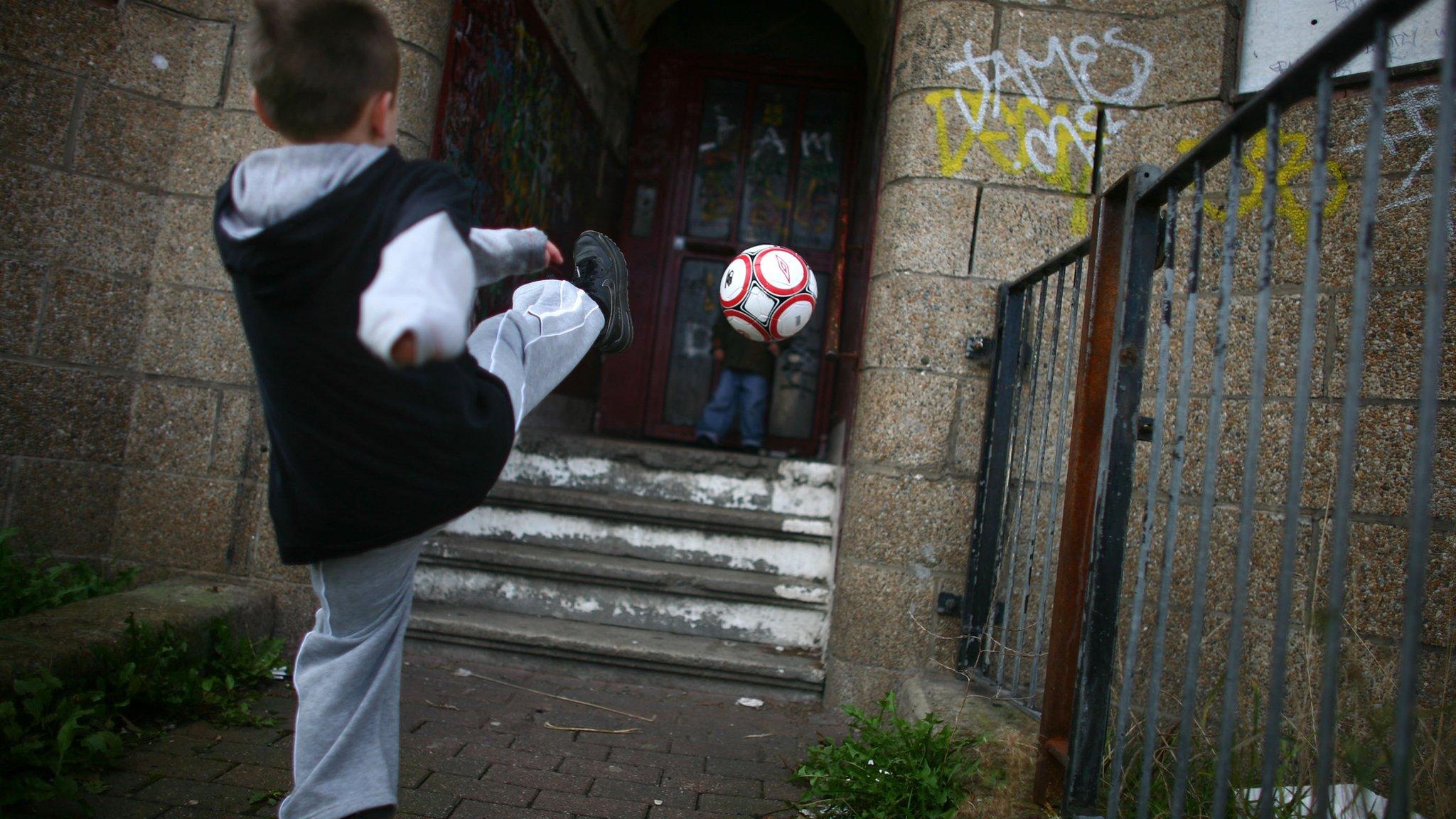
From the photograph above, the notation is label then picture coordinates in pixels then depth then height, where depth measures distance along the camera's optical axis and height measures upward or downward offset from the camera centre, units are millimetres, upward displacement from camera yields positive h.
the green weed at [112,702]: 2014 -879
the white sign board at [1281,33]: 3193 +1731
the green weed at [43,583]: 2807 -735
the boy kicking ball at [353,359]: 1388 +69
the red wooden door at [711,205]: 6027 +1615
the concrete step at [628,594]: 3736 -664
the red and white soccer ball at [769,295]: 3076 +533
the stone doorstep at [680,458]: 4145 -82
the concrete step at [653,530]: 3926 -410
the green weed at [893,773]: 2201 -767
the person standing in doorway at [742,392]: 5605 +353
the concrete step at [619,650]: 3447 -825
